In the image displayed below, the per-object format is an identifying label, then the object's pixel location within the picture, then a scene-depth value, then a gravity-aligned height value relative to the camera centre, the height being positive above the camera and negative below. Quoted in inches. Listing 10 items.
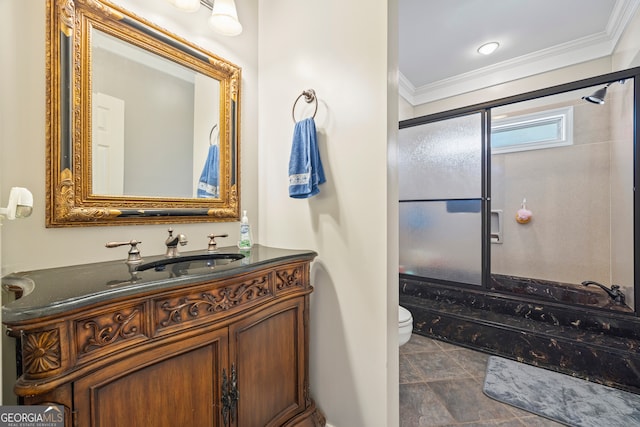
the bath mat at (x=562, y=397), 58.4 -44.7
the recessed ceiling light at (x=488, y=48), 100.5 +63.4
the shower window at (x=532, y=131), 109.0 +35.4
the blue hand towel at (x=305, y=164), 53.5 +9.9
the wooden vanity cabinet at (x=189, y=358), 25.0 -17.2
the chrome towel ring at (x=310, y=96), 57.0 +25.1
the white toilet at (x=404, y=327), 67.2 -29.0
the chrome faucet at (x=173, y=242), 46.4 -5.0
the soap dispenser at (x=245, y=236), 57.3 -4.9
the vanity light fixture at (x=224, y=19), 51.6 +38.3
